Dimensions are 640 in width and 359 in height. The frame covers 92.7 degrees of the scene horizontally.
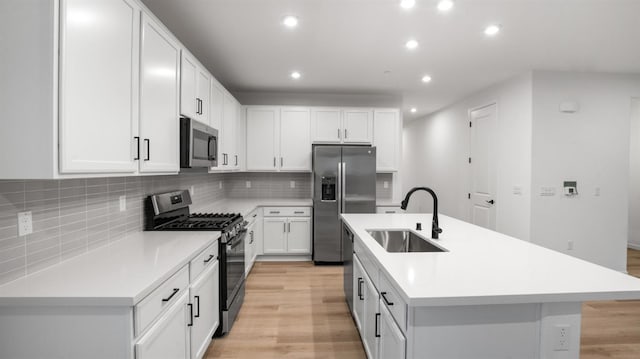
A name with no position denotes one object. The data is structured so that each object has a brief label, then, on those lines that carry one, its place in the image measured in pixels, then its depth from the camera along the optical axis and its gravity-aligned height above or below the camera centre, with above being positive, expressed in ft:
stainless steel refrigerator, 14.33 -0.58
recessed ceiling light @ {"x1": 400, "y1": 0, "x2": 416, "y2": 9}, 7.32 +4.25
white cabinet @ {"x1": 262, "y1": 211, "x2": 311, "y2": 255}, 14.74 -2.75
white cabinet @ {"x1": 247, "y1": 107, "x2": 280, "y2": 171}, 15.55 +2.01
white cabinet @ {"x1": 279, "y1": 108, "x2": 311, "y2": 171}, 15.59 +2.07
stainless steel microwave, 7.84 +0.91
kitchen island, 3.83 -1.69
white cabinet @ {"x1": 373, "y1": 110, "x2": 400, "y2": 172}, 15.81 +2.08
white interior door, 15.23 +0.64
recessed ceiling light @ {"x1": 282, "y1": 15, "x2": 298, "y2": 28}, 8.25 +4.33
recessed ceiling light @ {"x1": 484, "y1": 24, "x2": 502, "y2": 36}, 8.76 +4.36
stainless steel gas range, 7.93 -1.37
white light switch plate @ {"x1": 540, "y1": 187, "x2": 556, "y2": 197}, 12.90 -0.51
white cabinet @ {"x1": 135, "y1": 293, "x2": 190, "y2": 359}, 4.32 -2.54
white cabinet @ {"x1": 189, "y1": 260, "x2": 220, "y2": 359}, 6.18 -2.97
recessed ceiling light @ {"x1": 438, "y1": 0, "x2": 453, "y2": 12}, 7.39 +4.27
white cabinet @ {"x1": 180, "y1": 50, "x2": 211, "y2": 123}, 7.92 +2.49
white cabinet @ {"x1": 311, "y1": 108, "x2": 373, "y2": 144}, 15.62 +2.74
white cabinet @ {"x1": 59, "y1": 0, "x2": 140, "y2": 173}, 3.99 +1.38
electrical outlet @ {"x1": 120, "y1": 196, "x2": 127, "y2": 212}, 7.11 -0.63
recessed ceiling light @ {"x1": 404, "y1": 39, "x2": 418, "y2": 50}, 9.73 +4.36
